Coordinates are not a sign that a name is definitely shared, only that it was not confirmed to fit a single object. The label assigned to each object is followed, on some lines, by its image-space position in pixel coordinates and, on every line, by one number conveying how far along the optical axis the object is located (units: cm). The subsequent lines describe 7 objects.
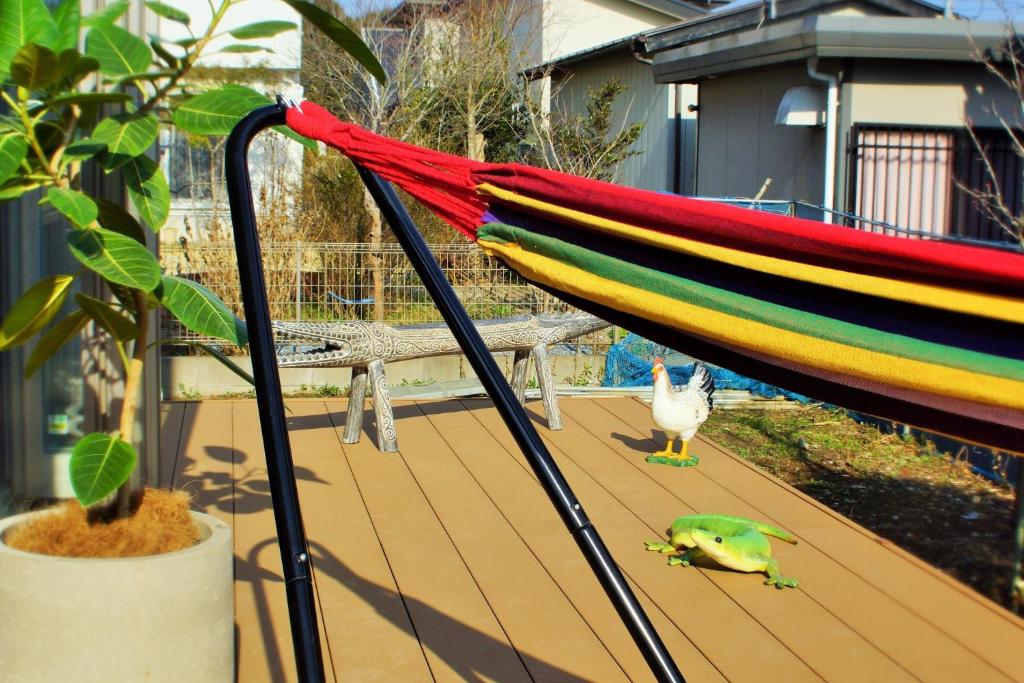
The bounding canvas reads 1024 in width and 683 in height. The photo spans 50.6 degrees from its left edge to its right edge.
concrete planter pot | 216
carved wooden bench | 536
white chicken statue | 503
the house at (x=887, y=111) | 838
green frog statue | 366
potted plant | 215
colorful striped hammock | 147
